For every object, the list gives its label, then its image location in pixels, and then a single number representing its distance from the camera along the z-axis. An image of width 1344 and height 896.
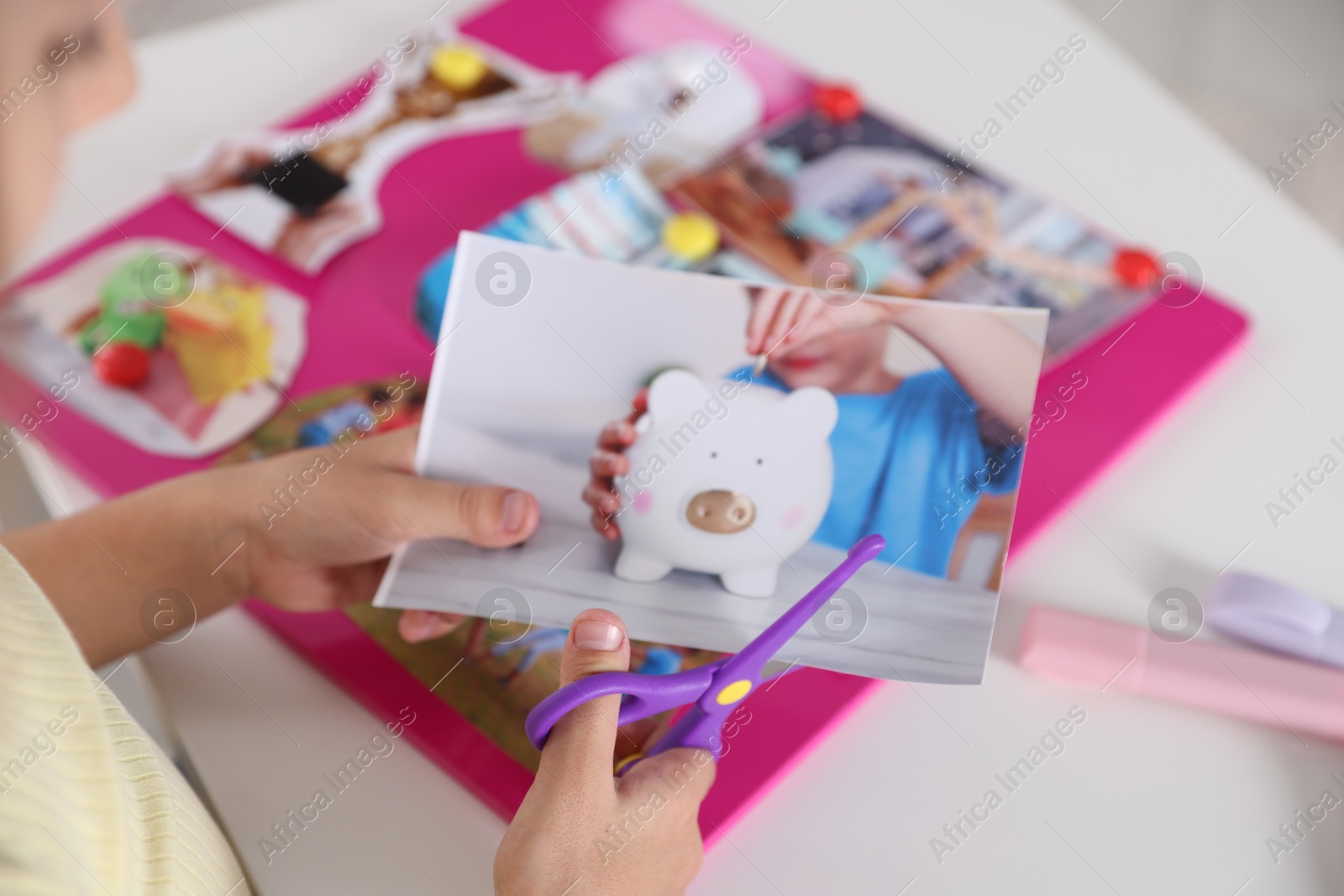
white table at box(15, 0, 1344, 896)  0.54
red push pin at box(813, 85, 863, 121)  0.88
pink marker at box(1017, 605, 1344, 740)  0.57
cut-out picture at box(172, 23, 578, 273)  0.83
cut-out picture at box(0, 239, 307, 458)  0.73
